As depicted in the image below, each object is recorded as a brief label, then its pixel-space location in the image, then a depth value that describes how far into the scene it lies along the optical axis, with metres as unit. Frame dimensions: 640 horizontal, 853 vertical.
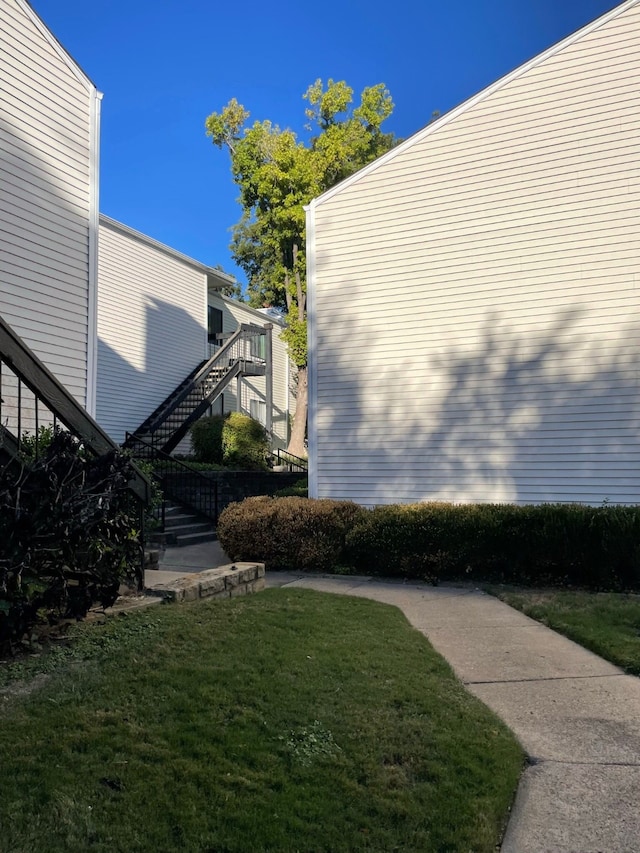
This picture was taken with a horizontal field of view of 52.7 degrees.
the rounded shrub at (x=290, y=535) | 8.96
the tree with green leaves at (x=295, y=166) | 22.84
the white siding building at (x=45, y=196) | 7.97
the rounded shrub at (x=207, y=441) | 16.39
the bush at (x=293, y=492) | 12.69
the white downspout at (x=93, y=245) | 9.02
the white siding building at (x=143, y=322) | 15.77
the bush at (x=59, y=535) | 3.84
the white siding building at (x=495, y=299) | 9.27
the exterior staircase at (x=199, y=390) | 16.27
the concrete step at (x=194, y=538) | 11.38
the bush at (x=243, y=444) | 16.34
